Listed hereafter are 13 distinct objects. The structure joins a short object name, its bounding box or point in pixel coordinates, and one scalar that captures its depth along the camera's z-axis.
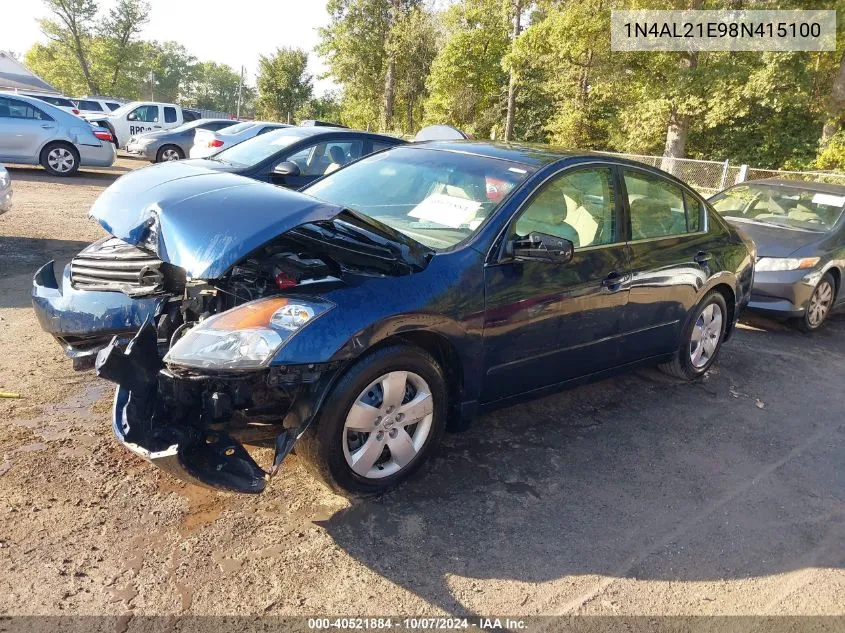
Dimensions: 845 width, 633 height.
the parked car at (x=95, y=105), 26.61
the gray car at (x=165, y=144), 17.53
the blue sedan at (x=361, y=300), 2.67
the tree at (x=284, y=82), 48.72
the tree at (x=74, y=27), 55.12
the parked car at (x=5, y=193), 7.00
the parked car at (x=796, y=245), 6.57
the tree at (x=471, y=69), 33.39
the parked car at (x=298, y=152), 8.02
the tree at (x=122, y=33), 56.44
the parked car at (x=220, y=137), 14.22
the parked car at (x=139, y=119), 21.30
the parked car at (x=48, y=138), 12.63
